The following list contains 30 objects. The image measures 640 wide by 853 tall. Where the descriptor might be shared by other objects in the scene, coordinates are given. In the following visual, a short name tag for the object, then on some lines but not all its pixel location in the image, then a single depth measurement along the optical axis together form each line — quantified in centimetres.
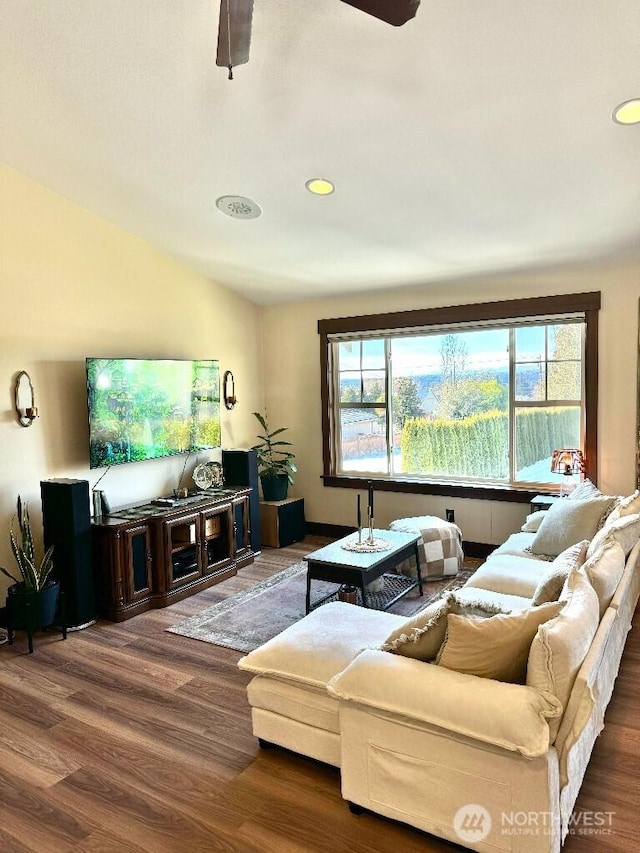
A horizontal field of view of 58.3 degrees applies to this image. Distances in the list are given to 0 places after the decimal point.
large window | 475
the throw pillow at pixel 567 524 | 349
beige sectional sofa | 167
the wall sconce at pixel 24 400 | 380
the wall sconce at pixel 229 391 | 568
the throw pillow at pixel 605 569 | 215
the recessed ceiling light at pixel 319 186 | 354
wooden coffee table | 348
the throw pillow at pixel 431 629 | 198
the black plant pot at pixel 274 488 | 577
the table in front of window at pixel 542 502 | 438
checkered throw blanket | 447
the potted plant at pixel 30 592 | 346
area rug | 360
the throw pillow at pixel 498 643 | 183
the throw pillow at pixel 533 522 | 416
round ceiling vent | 388
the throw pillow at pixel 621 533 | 257
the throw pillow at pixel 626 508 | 319
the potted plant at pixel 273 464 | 577
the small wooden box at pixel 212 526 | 462
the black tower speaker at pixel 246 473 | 528
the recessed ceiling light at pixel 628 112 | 263
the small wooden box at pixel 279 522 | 561
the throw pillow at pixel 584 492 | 385
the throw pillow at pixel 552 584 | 210
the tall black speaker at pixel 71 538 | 373
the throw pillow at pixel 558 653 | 169
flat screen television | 410
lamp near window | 438
